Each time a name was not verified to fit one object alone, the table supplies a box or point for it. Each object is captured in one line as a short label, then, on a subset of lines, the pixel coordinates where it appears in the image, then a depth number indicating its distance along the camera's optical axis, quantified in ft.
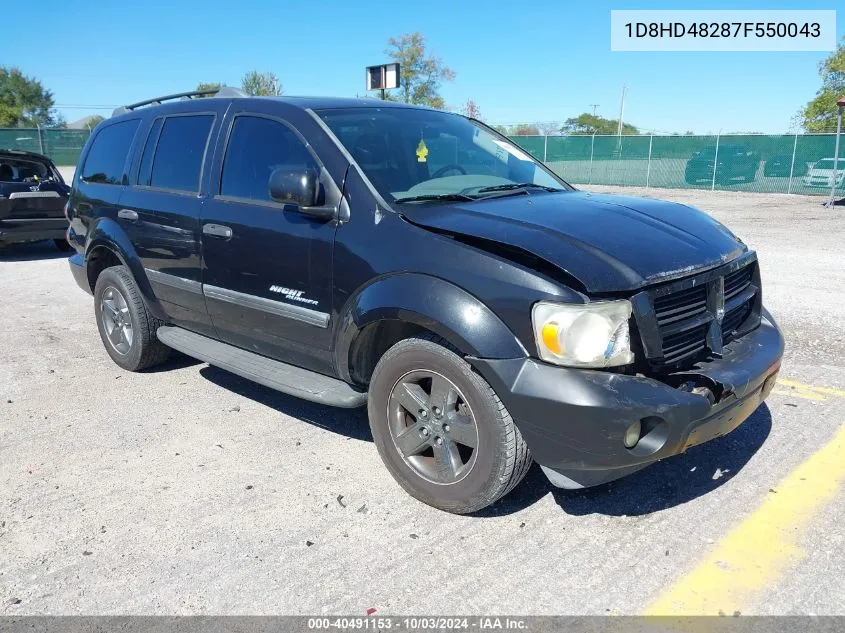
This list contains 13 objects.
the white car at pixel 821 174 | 68.90
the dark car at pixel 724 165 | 76.64
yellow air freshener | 12.41
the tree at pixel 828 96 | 130.78
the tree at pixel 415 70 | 140.97
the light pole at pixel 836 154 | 54.75
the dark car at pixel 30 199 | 33.04
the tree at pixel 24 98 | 208.13
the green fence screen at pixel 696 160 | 71.87
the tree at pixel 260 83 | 146.20
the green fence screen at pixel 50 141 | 96.37
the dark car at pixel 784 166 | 72.14
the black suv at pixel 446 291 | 8.78
